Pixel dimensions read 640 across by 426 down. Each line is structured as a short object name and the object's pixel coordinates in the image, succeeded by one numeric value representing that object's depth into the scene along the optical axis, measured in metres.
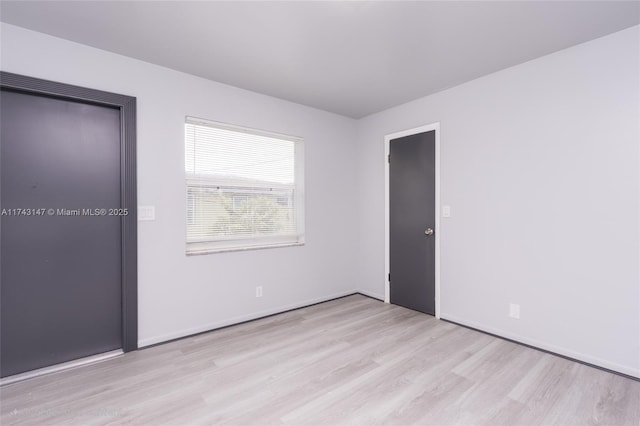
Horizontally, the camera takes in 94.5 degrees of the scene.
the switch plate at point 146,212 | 2.64
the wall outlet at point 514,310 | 2.75
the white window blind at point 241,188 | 3.01
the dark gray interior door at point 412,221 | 3.46
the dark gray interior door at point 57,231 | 2.18
